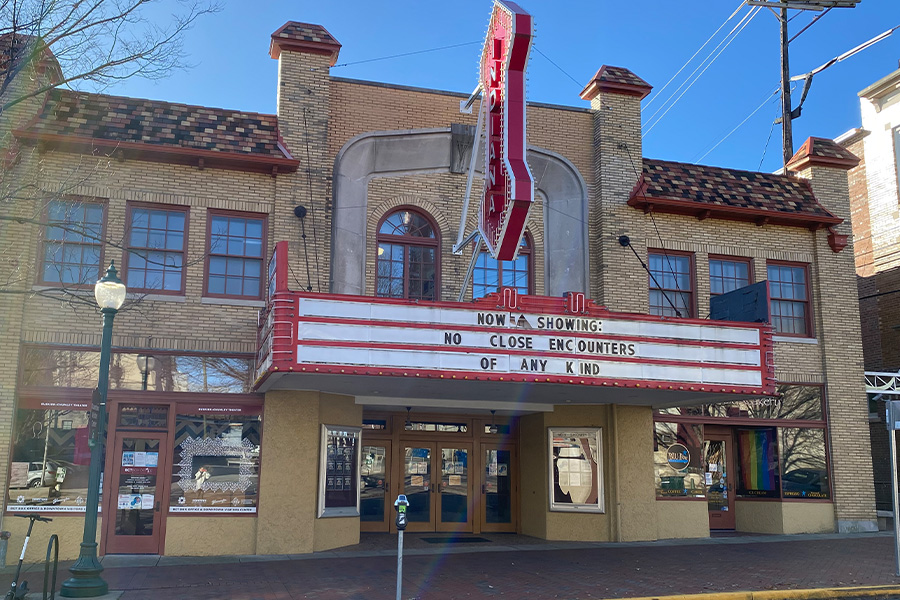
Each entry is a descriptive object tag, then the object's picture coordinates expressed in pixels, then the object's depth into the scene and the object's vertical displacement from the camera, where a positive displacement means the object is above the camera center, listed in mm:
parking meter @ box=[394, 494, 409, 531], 10172 -684
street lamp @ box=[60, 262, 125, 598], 10875 -412
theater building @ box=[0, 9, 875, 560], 14438 +2199
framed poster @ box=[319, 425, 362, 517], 15883 -334
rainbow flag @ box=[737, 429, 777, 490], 19219 +25
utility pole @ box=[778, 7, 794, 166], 24938 +10940
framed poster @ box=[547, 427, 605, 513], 17656 -251
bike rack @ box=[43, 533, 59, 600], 9882 -1370
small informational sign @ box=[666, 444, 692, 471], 18281 +43
